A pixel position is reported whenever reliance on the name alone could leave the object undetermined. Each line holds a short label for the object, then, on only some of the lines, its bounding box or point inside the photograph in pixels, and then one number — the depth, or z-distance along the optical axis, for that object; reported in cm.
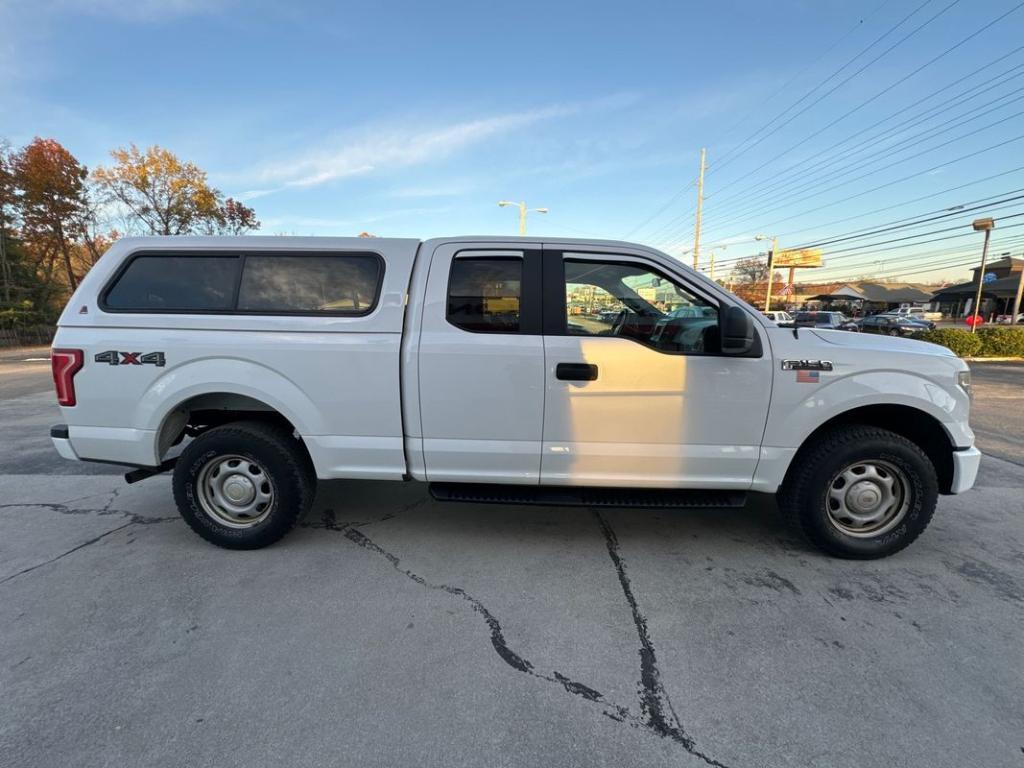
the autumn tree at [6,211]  2152
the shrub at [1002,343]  1683
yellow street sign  5900
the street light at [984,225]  1919
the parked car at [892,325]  2905
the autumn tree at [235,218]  2905
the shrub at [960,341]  1665
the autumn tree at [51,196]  2258
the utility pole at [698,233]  3419
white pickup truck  306
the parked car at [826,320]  2827
